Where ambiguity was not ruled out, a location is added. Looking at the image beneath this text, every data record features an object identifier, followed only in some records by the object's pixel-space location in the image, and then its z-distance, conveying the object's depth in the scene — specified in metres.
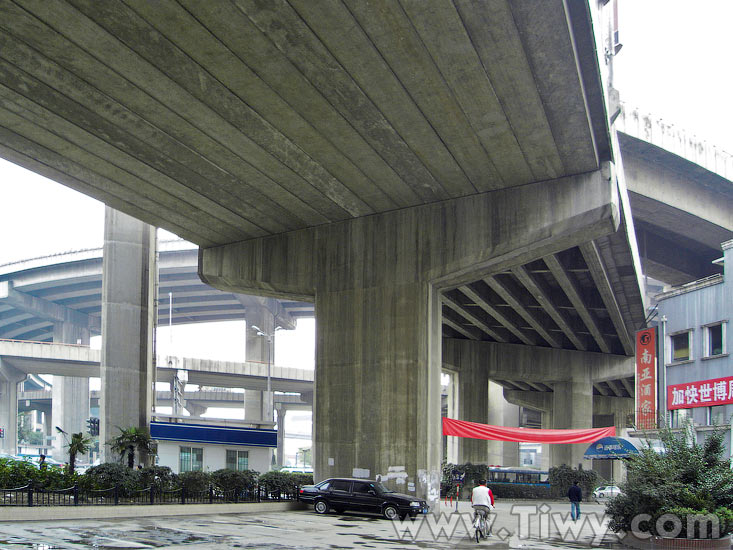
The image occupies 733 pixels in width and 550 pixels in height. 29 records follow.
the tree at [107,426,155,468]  34.25
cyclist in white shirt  20.06
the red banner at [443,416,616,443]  38.44
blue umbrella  31.78
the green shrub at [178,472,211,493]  28.41
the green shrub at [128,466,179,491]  26.92
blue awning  36.34
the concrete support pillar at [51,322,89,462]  101.44
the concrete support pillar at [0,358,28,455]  94.93
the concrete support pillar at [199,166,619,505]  27.88
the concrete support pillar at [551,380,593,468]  62.06
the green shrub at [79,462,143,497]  25.53
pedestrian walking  28.86
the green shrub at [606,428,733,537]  19.16
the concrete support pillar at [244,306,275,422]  101.31
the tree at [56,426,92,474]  29.39
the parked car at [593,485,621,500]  51.59
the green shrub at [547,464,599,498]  54.22
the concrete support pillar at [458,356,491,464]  60.22
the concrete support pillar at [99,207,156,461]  38.84
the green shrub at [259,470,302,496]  30.82
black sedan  26.41
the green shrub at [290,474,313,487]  32.19
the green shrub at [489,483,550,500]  55.97
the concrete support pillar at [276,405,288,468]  132.60
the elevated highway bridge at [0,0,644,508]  19.17
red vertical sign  43.81
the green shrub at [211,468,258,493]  29.86
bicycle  20.14
